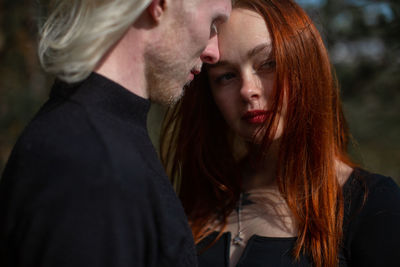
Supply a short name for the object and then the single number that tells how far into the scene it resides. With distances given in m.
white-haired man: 0.93
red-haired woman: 1.53
